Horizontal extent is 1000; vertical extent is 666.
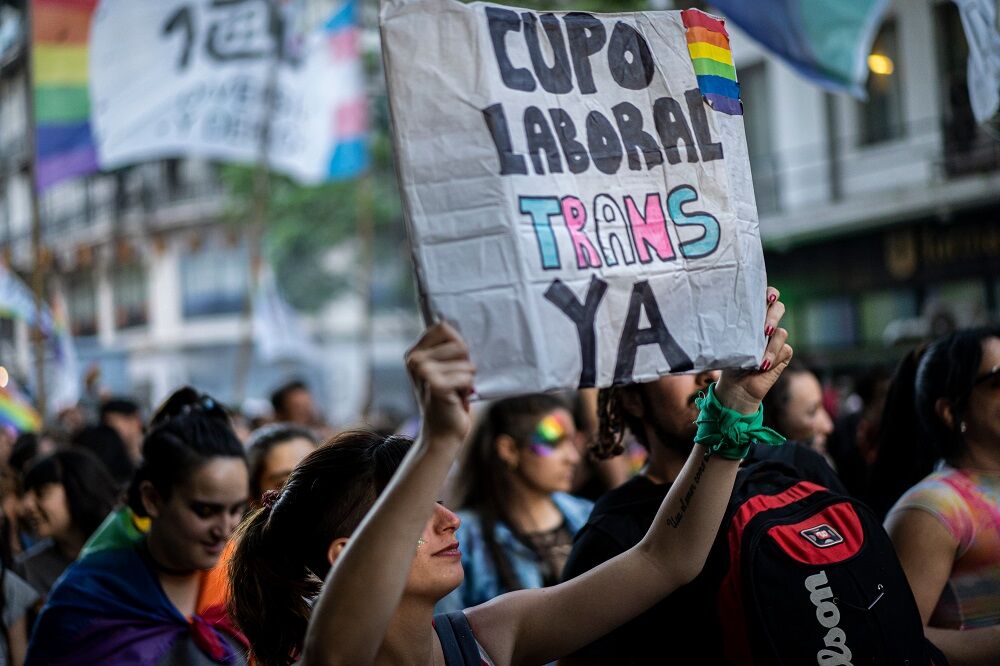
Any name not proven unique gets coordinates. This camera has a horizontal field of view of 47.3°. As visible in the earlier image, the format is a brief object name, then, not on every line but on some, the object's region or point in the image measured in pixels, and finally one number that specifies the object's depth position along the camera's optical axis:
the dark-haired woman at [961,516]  2.88
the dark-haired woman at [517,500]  4.28
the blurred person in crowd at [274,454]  4.81
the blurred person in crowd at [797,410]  4.67
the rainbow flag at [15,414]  10.21
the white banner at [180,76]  10.18
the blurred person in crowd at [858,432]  5.98
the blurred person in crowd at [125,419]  7.85
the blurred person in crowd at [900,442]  3.49
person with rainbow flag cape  3.62
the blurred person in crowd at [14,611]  4.10
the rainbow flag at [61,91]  10.45
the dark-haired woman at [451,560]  2.30
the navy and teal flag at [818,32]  4.86
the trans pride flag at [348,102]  13.03
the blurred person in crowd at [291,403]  8.26
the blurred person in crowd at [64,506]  5.19
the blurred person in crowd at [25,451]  6.86
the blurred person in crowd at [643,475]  2.76
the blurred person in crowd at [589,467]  5.22
